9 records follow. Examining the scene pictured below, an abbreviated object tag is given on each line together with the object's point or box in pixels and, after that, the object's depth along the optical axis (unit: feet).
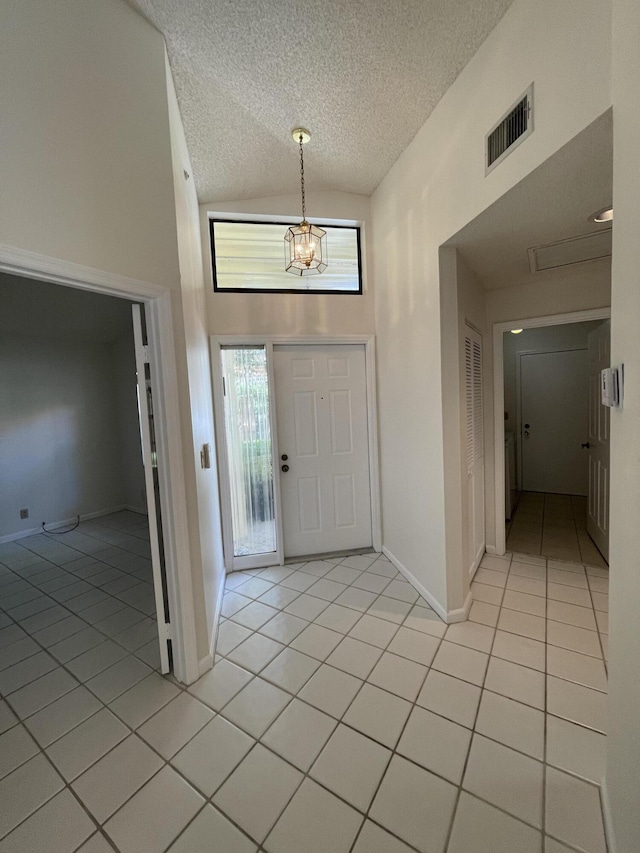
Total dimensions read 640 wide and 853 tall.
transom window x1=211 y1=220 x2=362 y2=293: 9.72
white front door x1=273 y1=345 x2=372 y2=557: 10.25
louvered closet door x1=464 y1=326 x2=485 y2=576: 8.45
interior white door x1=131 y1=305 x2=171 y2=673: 5.78
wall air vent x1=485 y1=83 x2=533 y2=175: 4.52
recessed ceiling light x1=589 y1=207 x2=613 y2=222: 5.48
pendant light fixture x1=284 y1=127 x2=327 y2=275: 7.11
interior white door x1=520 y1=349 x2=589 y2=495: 15.33
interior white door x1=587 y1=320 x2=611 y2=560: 9.50
